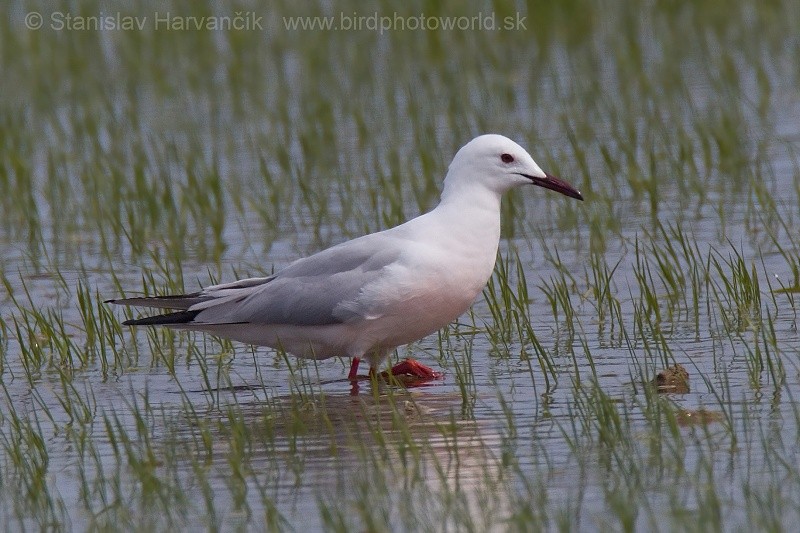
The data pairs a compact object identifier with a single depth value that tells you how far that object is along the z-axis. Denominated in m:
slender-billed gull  13.96
